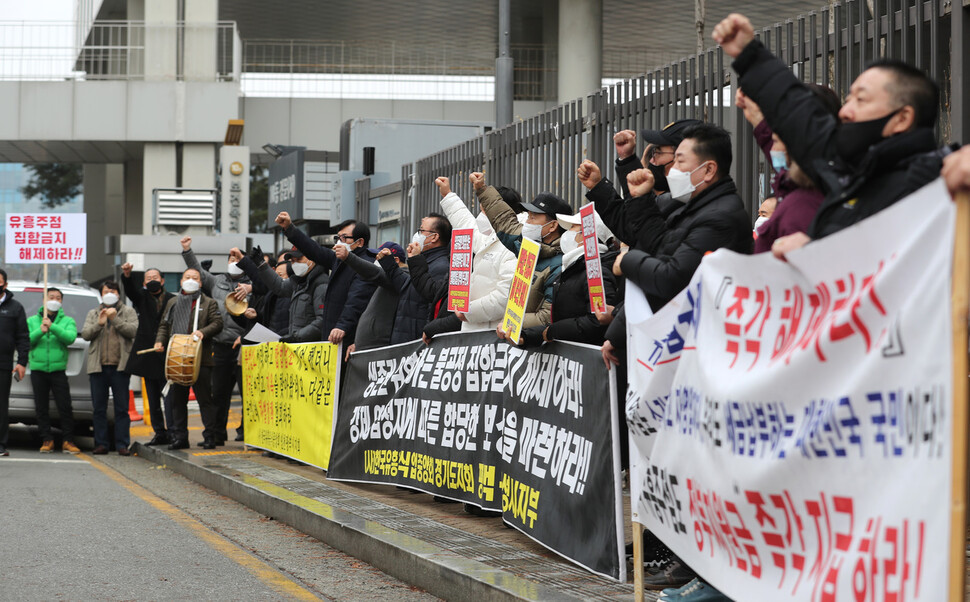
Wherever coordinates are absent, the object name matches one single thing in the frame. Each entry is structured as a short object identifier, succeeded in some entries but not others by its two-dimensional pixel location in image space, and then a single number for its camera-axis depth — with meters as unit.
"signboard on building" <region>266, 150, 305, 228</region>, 22.20
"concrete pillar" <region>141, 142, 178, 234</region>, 29.69
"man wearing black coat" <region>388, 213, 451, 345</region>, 8.84
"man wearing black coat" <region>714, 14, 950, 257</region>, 3.70
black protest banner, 5.83
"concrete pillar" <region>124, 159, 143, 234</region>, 34.88
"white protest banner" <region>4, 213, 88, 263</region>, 16.69
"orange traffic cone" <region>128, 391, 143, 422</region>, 16.77
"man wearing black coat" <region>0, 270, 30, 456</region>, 13.62
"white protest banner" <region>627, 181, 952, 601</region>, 3.05
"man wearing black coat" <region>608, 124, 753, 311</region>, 5.08
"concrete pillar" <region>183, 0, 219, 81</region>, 29.28
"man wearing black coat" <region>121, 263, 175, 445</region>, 13.80
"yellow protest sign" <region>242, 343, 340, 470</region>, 10.43
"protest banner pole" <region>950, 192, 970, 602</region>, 2.91
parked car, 14.36
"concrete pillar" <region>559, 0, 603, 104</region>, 29.84
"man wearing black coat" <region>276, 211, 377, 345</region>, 10.23
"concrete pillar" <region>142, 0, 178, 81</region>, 29.27
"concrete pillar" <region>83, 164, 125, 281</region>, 38.84
